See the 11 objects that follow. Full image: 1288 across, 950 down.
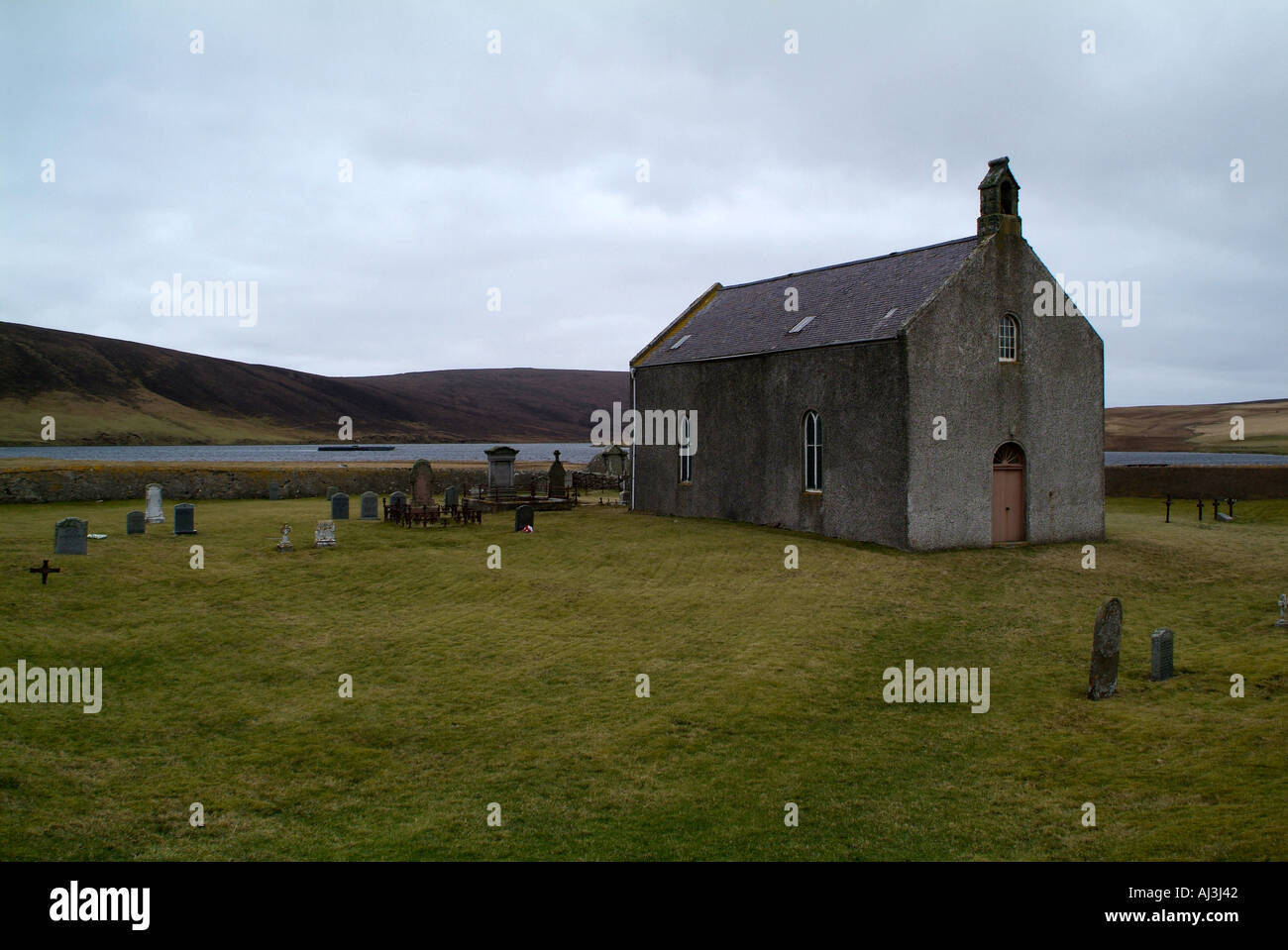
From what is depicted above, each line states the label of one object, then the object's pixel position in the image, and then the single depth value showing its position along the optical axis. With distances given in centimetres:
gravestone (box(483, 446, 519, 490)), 3647
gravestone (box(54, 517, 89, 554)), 2003
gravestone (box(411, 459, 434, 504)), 3081
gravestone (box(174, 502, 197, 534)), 2530
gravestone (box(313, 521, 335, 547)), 2434
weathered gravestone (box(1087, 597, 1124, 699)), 1228
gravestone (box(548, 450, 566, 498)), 3933
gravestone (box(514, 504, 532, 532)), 2906
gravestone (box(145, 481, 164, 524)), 2750
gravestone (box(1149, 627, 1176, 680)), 1312
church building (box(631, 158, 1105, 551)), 2486
